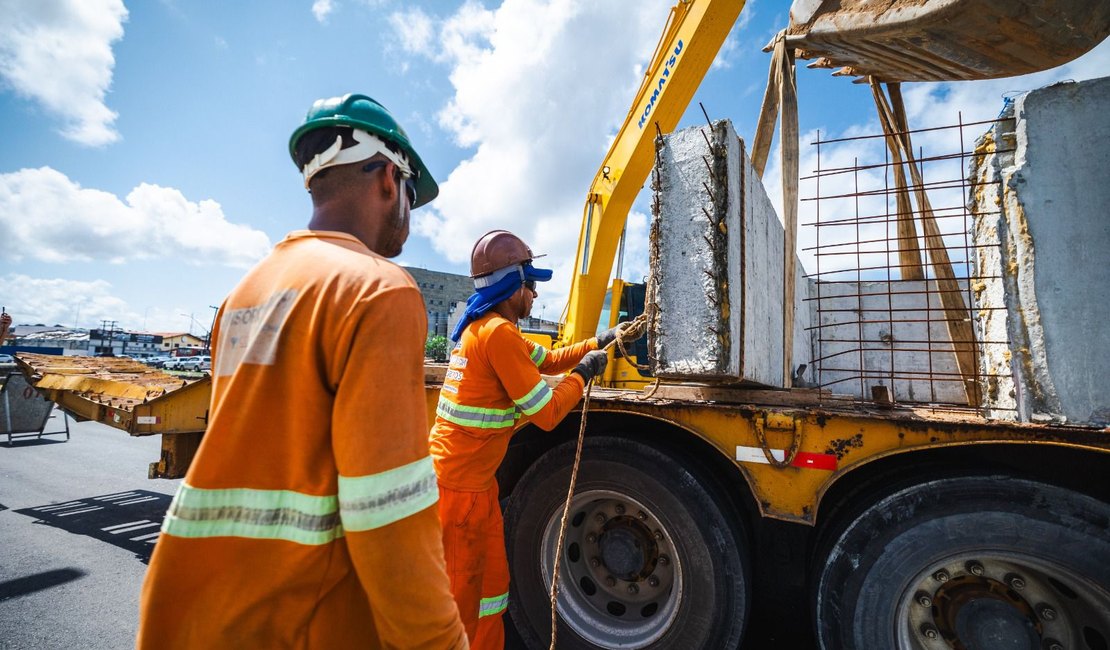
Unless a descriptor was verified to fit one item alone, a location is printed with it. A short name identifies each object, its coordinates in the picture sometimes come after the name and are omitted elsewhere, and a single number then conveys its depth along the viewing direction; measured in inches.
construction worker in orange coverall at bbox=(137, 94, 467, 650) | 34.9
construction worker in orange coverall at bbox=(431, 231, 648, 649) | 88.4
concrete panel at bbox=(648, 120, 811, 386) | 84.0
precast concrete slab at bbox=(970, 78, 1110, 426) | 68.3
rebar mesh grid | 103.4
